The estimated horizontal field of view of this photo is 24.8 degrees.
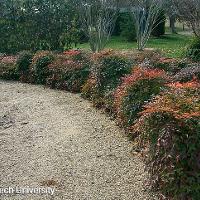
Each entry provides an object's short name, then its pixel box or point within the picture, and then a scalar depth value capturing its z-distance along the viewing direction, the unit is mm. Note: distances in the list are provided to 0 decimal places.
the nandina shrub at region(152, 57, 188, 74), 8859
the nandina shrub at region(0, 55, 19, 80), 12212
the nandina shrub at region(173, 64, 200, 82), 7598
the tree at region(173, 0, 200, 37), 13797
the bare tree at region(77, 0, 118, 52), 15430
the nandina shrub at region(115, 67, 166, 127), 6695
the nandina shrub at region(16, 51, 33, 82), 12011
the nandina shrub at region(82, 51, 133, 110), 8609
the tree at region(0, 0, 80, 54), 14031
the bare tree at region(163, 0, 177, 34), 19109
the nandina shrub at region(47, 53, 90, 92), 10234
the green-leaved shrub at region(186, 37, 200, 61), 10582
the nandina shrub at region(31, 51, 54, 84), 11352
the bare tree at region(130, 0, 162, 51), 17422
